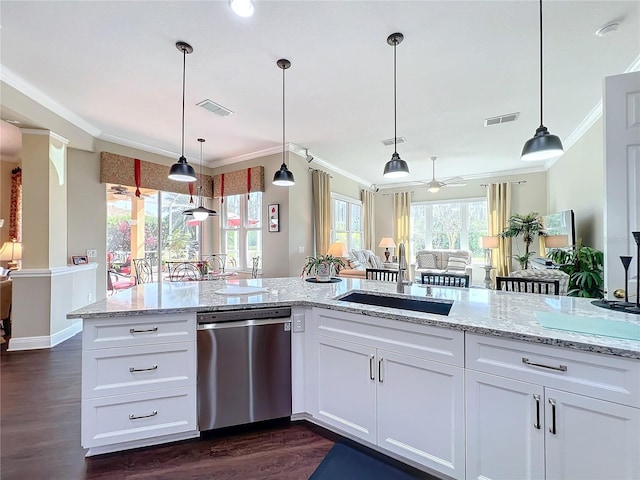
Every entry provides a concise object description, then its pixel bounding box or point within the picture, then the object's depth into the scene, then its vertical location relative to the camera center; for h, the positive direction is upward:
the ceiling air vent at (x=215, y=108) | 3.47 +1.72
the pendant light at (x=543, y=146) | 1.87 +0.64
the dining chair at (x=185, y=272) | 5.37 -0.58
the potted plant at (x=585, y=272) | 3.20 -0.35
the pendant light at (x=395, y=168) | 2.74 +0.72
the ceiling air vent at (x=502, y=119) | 3.89 +1.75
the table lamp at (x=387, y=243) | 7.77 -0.01
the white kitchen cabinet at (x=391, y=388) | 1.50 -0.87
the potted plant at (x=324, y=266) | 2.88 -0.24
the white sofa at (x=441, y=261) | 7.32 -0.51
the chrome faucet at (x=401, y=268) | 2.22 -0.20
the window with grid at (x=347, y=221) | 6.98 +0.57
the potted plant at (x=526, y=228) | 6.15 +0.31
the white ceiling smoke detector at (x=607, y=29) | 2.23 +1.70
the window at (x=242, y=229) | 5.68 +0.29
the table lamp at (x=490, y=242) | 6.39 +0.01
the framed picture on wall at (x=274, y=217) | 5.24 +0.48
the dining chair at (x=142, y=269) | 5.30 -0.50
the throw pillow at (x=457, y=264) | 7.26 -0.55
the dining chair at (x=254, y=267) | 5.48 -0.47
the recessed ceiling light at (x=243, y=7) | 1.85 +1.56
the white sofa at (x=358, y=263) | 5.55 -0.48
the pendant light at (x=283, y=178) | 3.16 +0.73
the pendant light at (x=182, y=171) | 2.77 +0.71
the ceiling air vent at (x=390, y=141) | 4.77 +1.75
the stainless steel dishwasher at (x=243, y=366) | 1.90 -0.85
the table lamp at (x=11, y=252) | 3.96 -0.12
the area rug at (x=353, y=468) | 1.00 -0.83
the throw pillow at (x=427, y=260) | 7.77 -0.48
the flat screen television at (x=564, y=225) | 4.39 +0.29
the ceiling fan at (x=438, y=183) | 6.15 +1.48
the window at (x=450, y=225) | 7.69 +0.49
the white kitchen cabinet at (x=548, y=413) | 1.13 -0.75
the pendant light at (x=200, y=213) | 4.25 +0.46
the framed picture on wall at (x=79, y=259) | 4.18 -0.24
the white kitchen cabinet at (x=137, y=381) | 1.72 -0.87
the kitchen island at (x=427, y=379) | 1.19 -0.72
